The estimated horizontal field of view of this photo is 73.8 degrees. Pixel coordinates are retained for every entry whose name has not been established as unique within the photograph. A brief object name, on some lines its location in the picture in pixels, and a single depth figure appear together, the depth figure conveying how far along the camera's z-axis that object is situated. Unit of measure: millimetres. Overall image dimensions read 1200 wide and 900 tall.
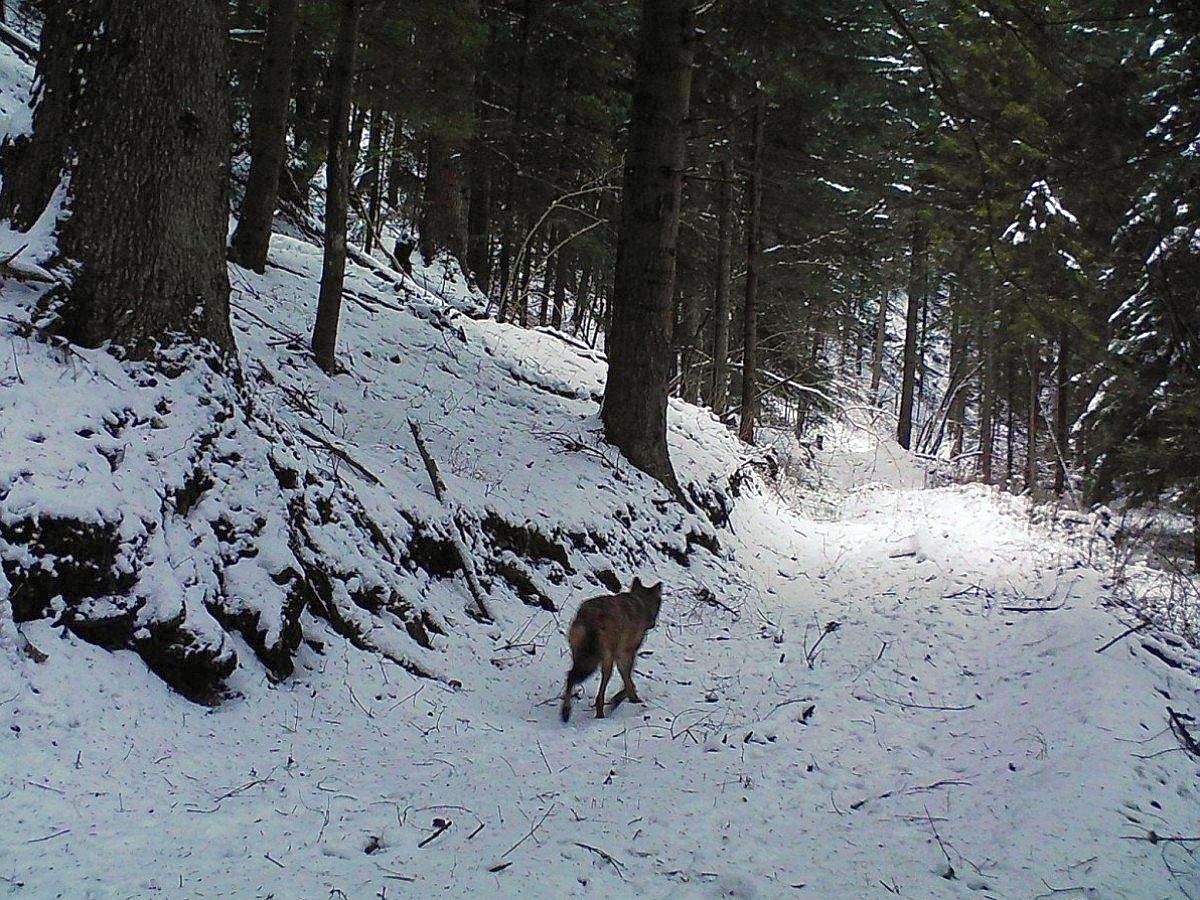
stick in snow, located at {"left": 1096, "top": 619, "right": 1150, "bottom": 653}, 5617
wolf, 4961
